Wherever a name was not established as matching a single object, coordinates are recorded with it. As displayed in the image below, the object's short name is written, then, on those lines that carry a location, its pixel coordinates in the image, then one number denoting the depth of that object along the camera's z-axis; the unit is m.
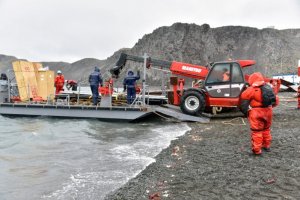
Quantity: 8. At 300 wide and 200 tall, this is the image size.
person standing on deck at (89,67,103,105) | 10.99
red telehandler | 9.53
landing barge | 10.31
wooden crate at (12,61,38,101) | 11.80
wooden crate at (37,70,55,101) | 12.01
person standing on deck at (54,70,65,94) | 13.14
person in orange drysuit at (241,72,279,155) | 5.01
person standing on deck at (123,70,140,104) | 10.57
